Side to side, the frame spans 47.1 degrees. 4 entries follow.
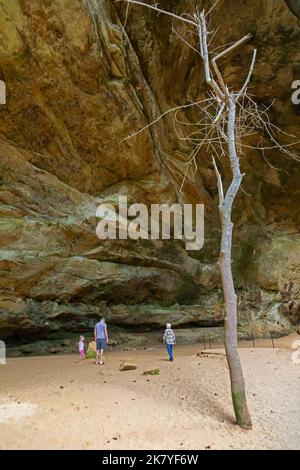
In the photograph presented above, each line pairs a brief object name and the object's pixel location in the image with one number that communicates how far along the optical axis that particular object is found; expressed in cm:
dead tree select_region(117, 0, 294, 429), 549
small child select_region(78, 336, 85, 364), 995
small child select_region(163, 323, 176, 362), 984
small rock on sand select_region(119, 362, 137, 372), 850
